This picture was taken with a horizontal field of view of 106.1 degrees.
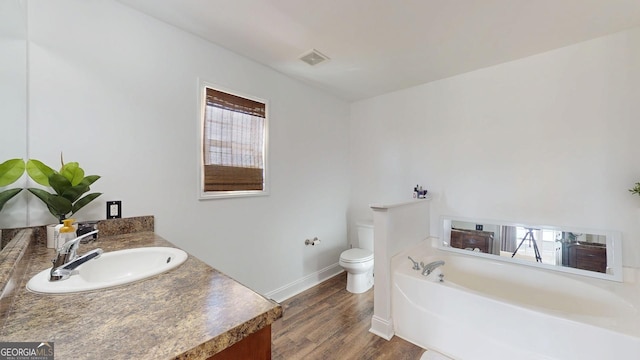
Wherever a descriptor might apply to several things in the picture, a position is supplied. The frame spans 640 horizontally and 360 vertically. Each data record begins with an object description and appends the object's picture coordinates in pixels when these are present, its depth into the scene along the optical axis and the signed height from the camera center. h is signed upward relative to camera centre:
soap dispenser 1.17 -0.25
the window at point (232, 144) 2.04 +0.33
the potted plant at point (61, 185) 1.23 -0.02
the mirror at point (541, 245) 1.89 -0.59
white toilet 2.65 -0.98
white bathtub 1.33 -0.90
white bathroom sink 0.83 -0.38
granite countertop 0.55 -0.38
